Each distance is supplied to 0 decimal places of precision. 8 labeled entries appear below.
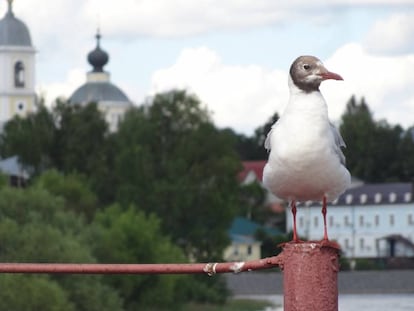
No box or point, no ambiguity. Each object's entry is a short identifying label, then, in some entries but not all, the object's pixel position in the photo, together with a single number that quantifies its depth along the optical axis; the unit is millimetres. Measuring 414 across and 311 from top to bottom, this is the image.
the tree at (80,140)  67188
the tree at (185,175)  60844
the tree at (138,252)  49875
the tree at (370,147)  106438
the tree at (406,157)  107856
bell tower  128625
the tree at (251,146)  124188
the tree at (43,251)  39375
